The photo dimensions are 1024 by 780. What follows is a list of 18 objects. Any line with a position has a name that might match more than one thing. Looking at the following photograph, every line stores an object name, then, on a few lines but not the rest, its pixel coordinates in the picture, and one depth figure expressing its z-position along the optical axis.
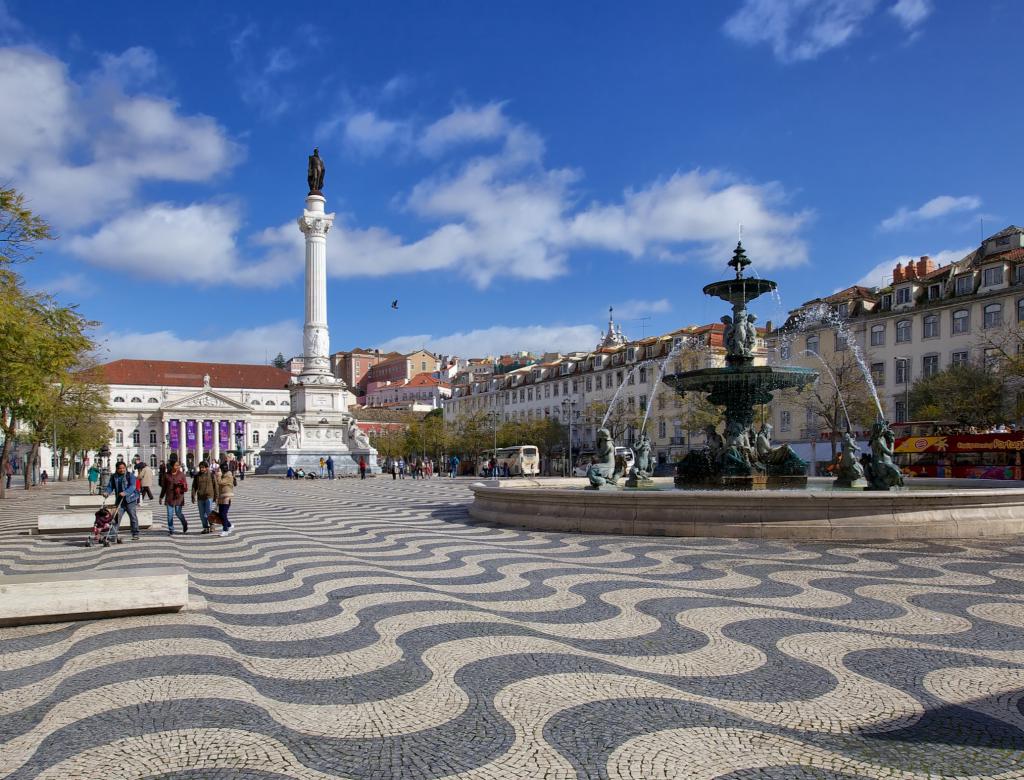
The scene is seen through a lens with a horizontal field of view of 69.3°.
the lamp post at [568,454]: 64.00
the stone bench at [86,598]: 6.69
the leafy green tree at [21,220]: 12.80
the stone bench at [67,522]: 14.56
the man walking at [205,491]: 14.62
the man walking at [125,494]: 13.41
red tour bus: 27.30
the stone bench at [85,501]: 17.83
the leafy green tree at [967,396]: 39.12
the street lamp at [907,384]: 46.25
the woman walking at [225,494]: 14.30
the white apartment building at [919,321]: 45.03
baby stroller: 13.08
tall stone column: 57.12
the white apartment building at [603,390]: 66.00
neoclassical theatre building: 111.00
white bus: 54.97
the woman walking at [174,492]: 14.60
